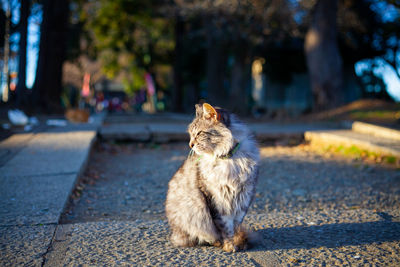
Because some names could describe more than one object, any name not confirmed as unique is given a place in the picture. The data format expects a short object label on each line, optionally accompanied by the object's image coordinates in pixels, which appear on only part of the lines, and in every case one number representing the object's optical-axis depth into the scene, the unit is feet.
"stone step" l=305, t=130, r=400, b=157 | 18.30
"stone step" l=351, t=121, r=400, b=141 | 21.66
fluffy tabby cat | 7.75
